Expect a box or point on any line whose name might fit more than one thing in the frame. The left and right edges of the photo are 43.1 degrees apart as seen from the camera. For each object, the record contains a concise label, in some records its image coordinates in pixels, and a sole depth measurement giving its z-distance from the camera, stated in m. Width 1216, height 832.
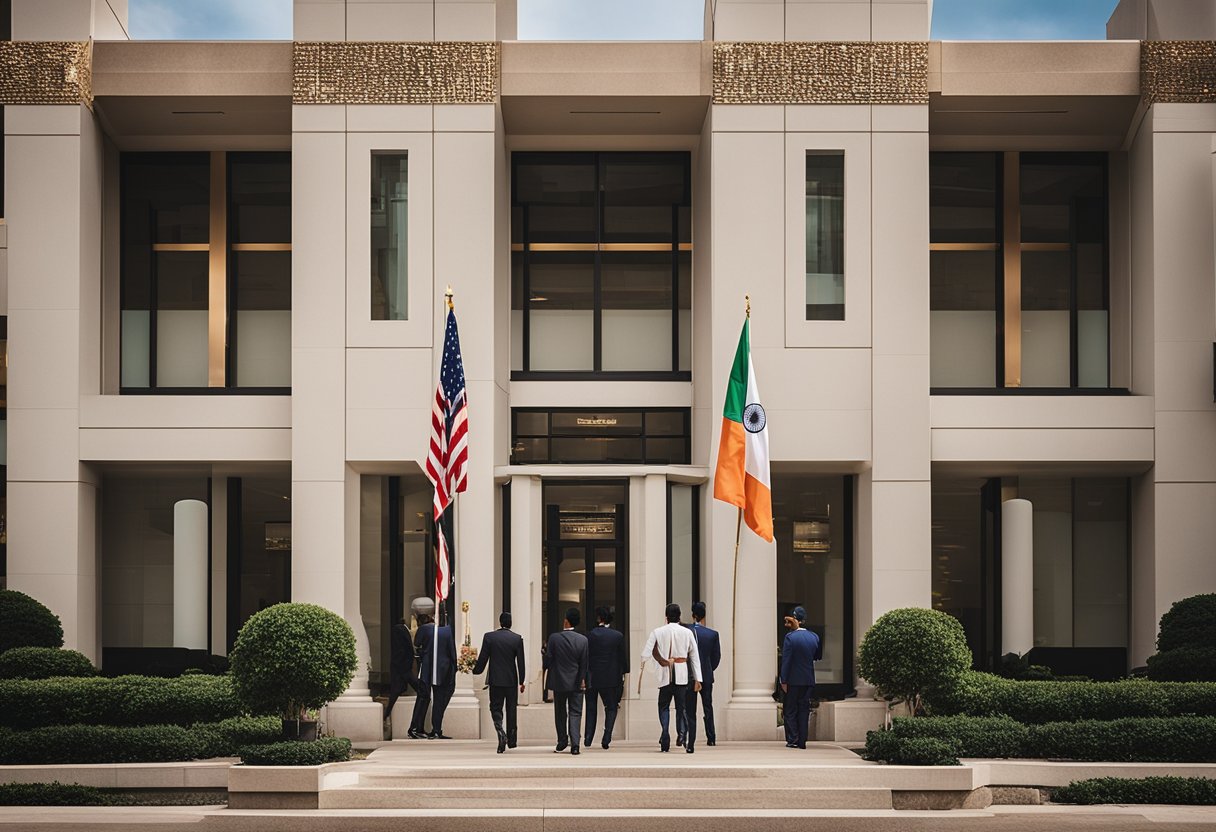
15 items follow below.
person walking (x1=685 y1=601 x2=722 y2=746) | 20.94
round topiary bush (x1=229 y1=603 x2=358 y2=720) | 17.67
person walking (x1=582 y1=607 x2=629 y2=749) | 20.45
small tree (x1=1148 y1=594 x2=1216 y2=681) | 21.47
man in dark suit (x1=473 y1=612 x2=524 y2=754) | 20.31
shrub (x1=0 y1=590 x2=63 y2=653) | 22.66
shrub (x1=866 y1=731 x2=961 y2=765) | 17.81
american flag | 21.92
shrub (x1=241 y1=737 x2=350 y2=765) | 17.41
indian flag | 22.52
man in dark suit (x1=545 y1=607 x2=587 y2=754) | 19.80
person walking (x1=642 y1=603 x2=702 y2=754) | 20.25
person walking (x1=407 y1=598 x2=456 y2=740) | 22.30
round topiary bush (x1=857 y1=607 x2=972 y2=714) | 19.47
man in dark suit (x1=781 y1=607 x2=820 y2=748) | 21.27
